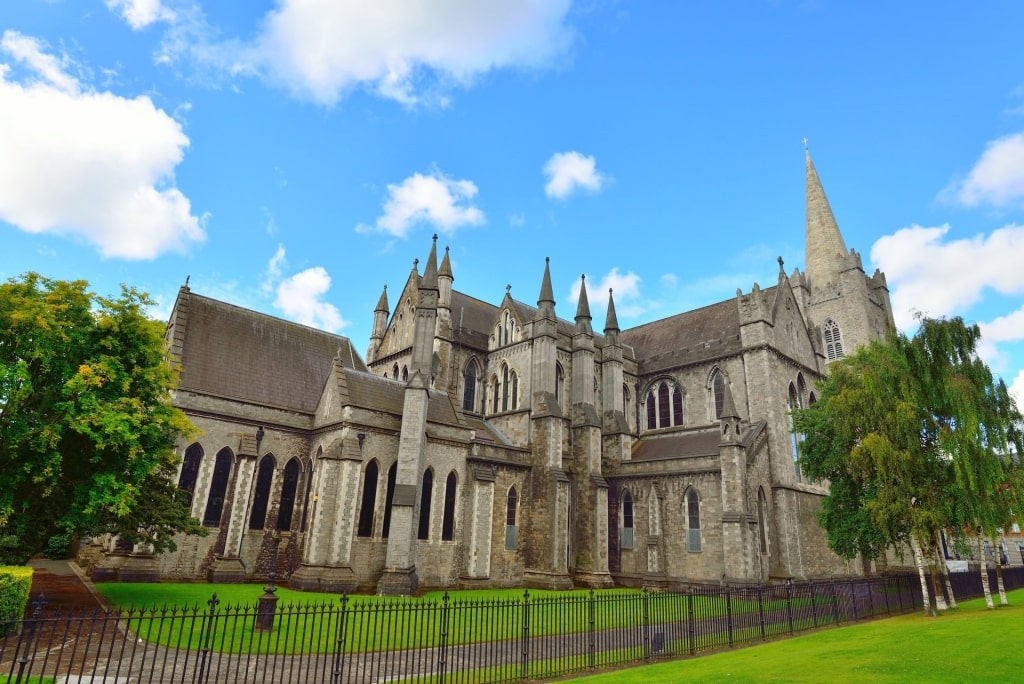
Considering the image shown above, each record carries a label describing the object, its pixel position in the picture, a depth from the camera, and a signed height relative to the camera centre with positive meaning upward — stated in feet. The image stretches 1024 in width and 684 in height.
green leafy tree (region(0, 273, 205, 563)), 46.80 +9.53
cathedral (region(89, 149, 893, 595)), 78.64 +13.61
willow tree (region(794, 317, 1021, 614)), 62.08 +12.51
